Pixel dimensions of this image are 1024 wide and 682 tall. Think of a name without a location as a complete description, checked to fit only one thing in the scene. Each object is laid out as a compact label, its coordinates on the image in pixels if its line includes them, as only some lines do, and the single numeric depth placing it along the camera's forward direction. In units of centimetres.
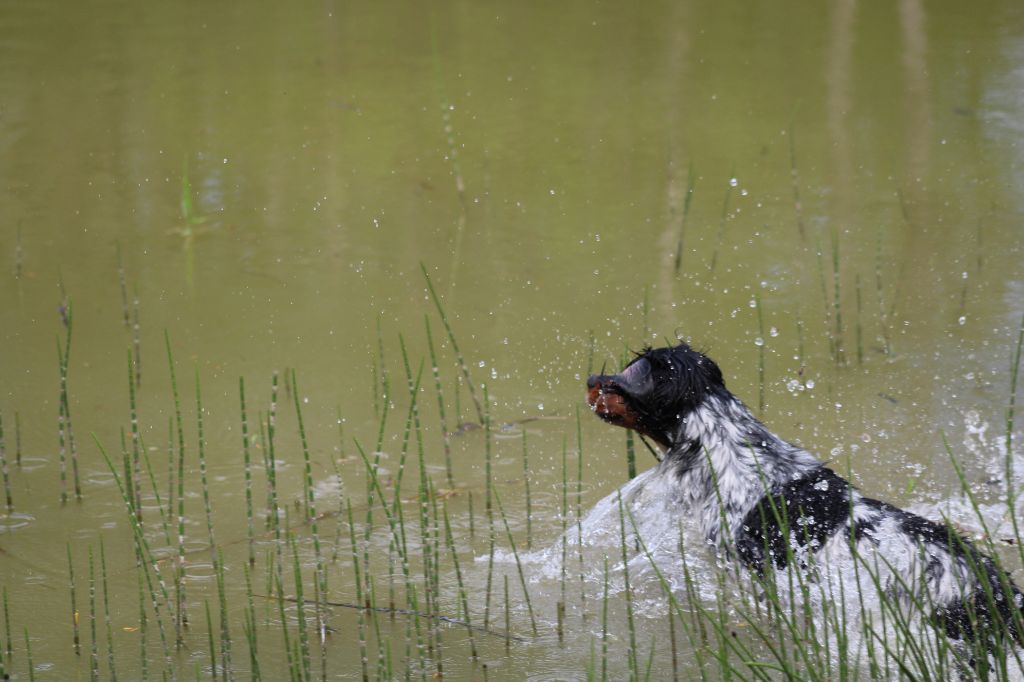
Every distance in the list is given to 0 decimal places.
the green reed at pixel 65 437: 1094
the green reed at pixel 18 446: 1218
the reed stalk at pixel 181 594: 926
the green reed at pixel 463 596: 883
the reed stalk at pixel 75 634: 915
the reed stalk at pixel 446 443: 1166
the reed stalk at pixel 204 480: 927
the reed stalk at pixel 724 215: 1629
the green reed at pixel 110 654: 824
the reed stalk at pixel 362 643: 852
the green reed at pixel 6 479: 1134
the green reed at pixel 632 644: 750
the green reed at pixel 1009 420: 823
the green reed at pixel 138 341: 1414
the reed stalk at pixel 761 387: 1240
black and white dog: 820
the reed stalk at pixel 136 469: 1041
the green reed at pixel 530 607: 902
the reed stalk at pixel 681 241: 1591
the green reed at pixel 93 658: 820
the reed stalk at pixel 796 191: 1687
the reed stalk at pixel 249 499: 954
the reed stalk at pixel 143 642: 825
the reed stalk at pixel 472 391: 1266
